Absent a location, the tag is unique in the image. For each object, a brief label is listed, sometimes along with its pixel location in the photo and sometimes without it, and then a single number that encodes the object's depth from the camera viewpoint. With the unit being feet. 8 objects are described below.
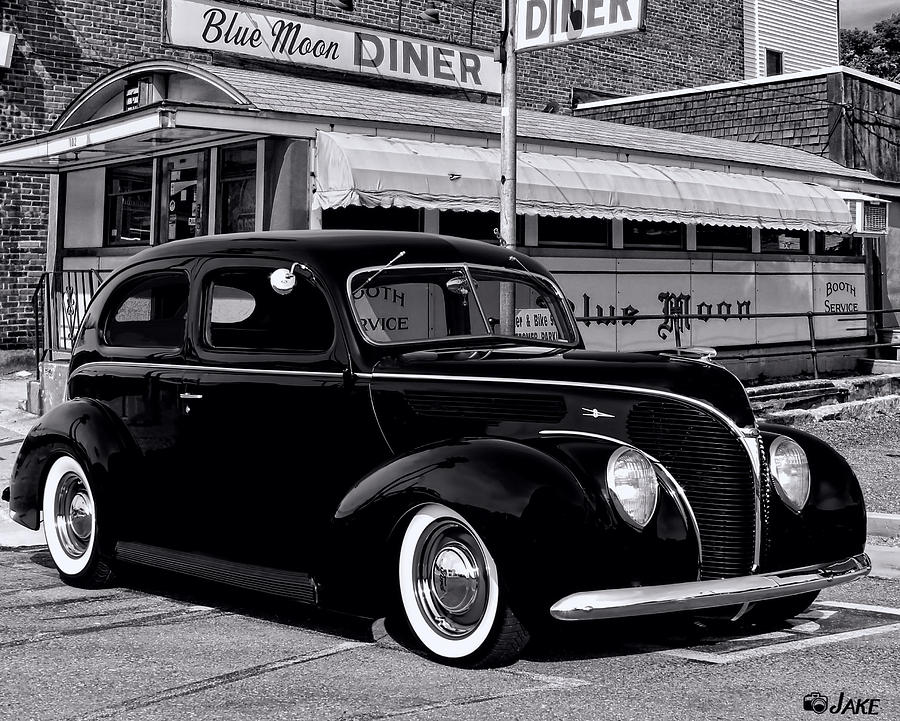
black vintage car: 15.38
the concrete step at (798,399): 48.63
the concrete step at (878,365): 62.64
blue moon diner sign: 63.98
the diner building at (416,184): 40.19
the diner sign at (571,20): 34.88
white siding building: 97.60
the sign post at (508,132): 33.32
